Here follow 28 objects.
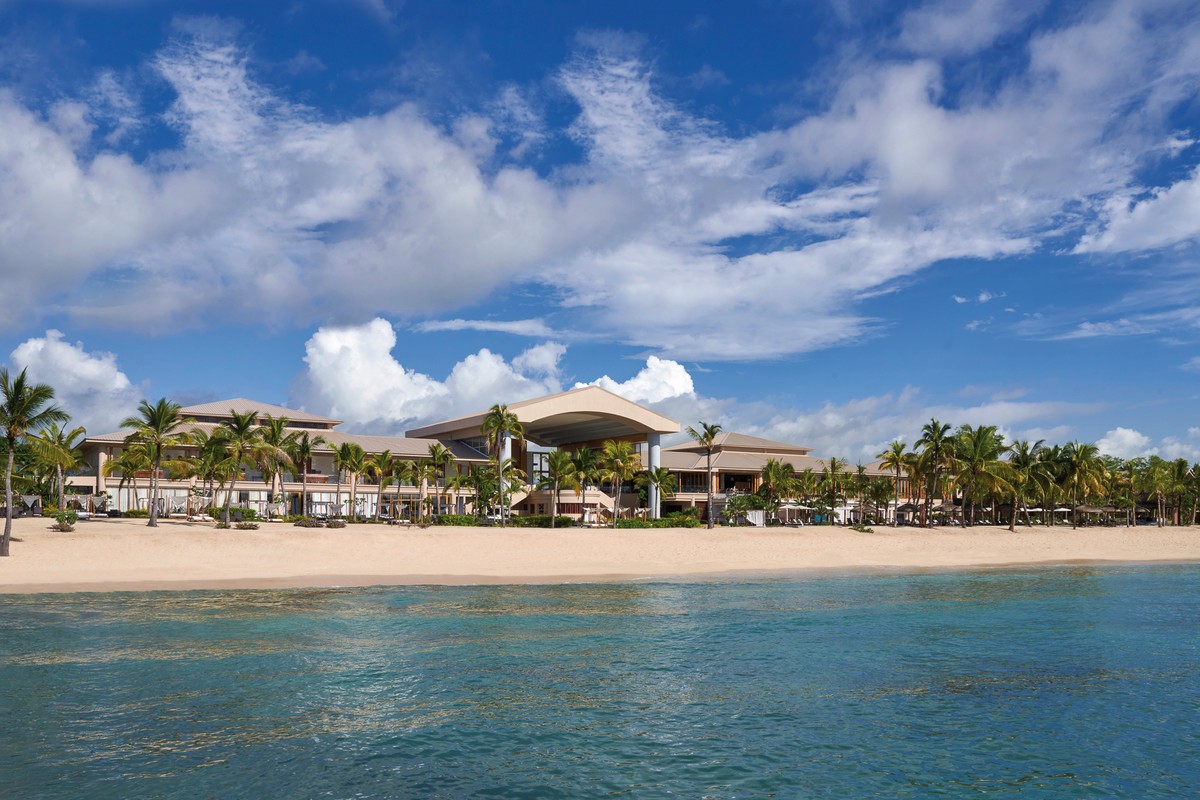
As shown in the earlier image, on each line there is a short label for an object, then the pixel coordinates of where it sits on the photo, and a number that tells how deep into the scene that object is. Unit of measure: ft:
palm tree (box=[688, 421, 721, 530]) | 240.94
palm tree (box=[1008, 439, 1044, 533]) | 275.39
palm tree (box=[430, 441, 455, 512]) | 240.32
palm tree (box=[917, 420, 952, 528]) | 262.47
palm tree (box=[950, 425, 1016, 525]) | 263.49
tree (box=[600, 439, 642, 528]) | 240.32
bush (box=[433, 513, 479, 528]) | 222.22
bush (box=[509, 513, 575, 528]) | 234.17
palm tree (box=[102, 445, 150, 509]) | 205.77
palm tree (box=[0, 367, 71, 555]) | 135.03
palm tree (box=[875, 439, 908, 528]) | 274.16
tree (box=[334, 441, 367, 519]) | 226.99
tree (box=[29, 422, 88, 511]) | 145.61
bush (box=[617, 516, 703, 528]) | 235.61
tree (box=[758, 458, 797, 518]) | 264.52
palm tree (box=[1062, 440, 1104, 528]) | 295.07
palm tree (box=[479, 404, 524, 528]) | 232.12
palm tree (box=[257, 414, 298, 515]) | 213.25
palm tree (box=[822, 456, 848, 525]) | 270.05
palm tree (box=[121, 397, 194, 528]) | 185.74
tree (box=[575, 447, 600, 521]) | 236.43
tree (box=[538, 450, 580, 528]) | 233.35
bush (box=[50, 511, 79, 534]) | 159.22
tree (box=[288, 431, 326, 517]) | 225.87
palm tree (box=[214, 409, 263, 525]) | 202.39
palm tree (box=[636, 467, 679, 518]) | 259.19
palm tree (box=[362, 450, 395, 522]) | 239.36
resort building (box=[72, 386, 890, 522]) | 236.22
